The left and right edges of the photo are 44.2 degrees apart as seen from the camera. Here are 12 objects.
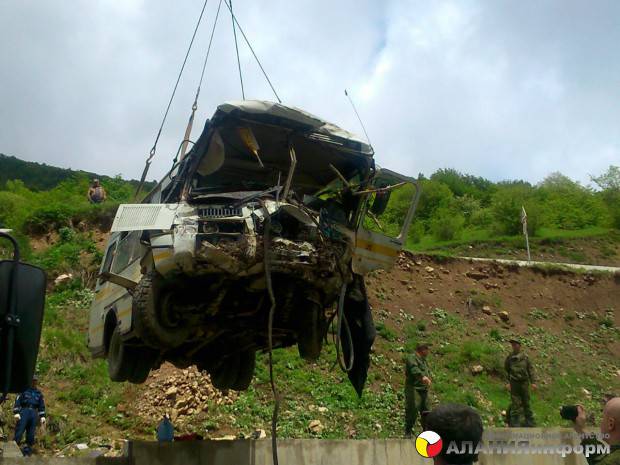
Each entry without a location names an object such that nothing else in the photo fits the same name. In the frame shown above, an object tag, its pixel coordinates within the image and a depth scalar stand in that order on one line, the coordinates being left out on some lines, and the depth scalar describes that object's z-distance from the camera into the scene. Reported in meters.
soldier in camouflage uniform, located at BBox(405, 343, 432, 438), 12.30
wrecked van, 7.55
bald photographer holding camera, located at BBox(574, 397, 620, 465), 3.39
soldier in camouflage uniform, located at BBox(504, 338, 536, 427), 13.57
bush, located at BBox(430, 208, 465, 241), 42.38
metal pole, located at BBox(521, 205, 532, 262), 35.94
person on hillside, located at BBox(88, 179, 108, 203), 28.09
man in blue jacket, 11.30
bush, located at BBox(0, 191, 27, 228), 27.60
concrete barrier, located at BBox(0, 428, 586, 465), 7.57
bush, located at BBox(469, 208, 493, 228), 48.28
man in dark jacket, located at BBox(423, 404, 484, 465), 3.06
